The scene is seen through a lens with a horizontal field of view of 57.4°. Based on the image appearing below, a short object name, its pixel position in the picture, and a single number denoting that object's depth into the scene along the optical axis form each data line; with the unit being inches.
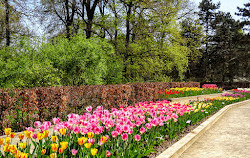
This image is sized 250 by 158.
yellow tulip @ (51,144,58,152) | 91.9
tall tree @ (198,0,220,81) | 1723.7
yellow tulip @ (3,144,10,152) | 93.9
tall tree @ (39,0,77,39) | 719.1
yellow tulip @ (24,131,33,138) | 109.3
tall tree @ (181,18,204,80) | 1688.4
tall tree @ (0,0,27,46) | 313.5
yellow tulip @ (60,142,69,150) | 95.0
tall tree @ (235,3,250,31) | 1669.5
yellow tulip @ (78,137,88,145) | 100.8
